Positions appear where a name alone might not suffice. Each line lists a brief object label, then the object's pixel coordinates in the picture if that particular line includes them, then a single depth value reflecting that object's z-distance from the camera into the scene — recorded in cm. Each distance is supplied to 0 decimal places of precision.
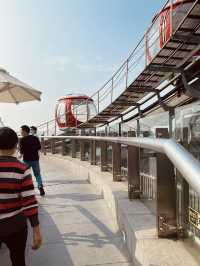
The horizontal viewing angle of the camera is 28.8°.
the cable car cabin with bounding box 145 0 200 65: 959
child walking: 275
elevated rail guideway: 900
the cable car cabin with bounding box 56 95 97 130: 1923
